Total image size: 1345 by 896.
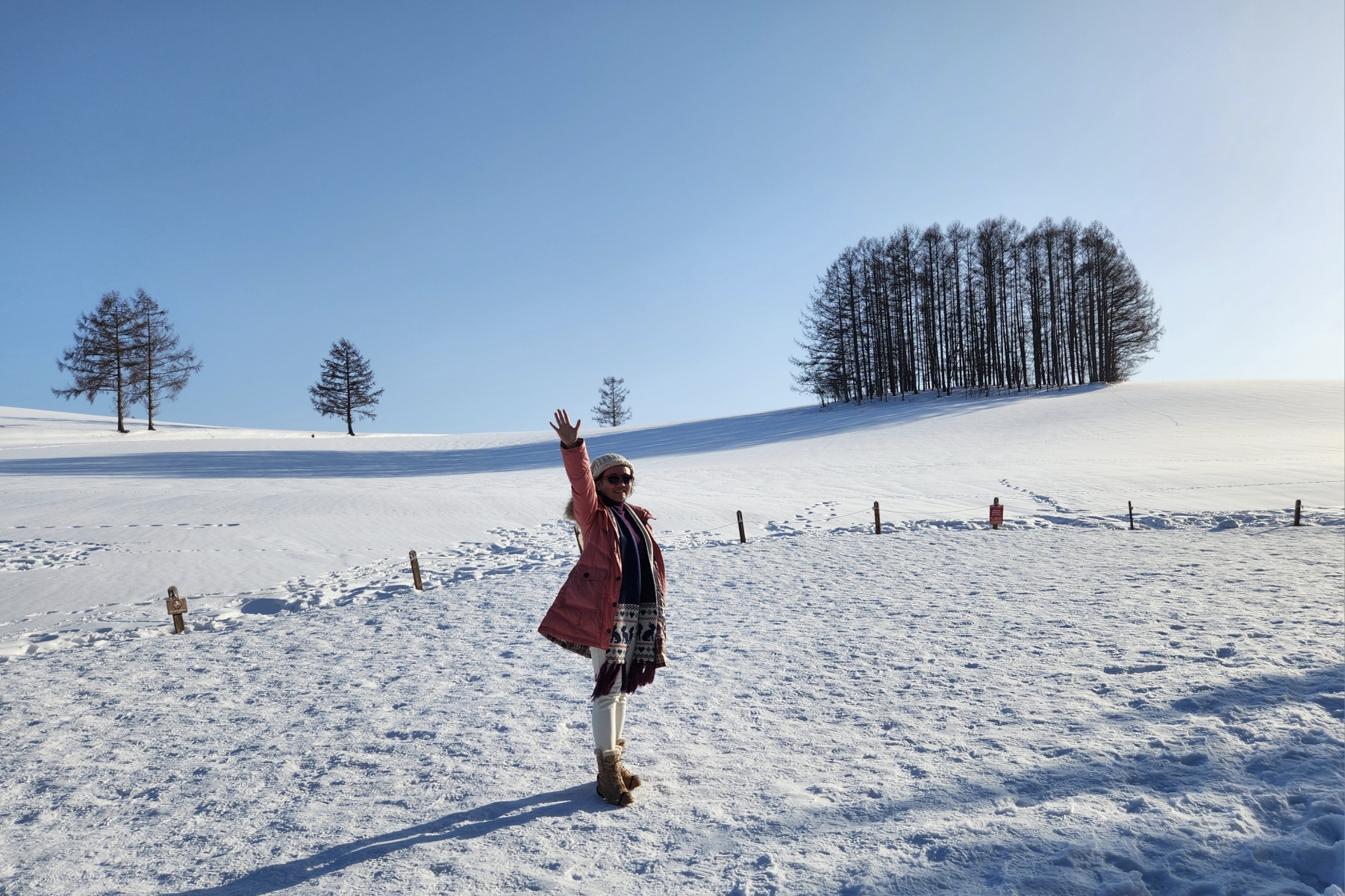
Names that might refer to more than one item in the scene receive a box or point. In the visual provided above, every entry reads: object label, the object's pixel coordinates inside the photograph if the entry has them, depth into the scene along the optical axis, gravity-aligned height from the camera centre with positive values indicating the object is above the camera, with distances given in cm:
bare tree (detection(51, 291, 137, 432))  3922 +721
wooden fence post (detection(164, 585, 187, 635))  788 -158
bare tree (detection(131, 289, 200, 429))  4019 +717
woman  354 -77
